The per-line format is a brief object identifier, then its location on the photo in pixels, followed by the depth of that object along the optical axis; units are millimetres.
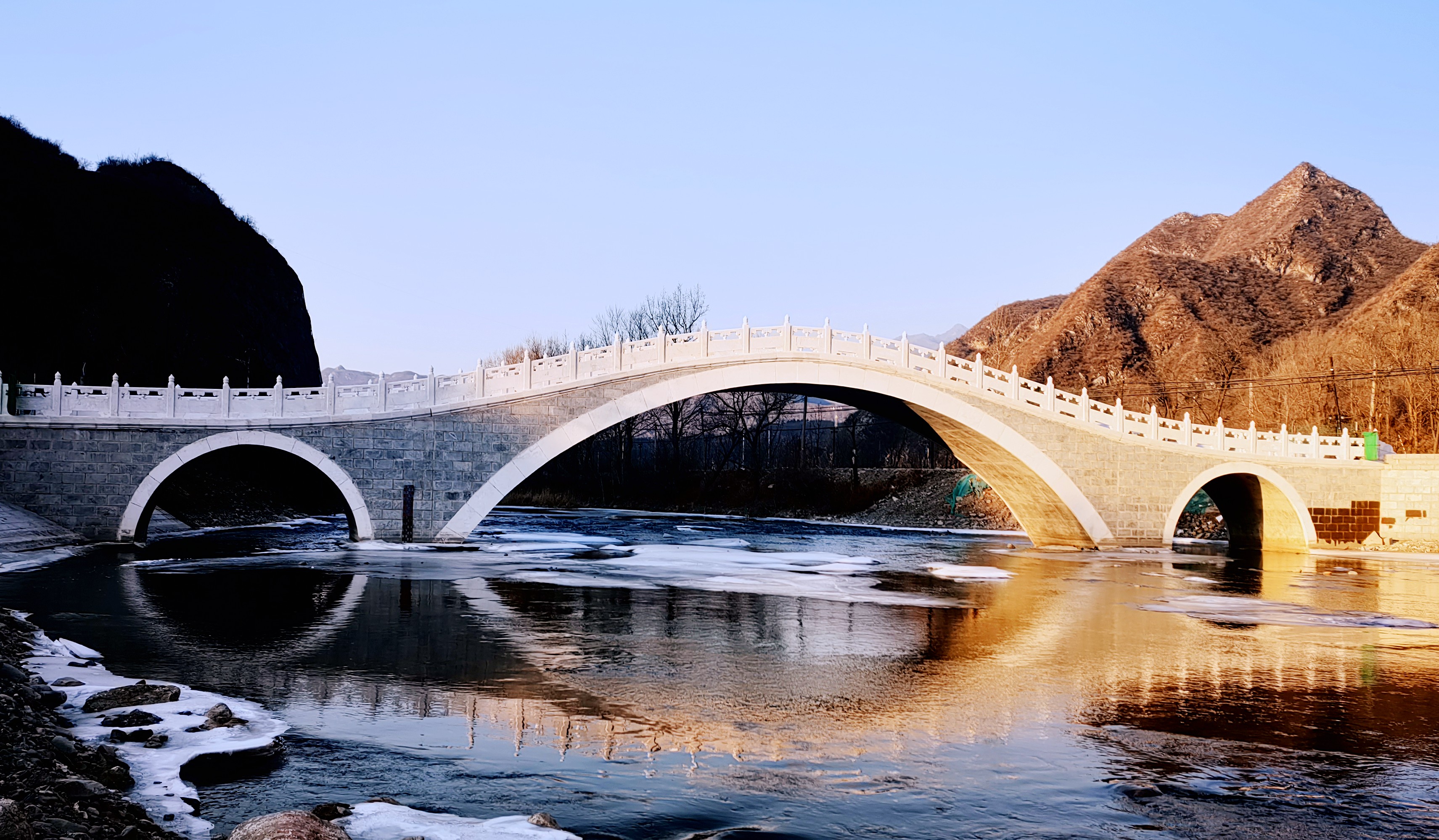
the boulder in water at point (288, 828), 5004
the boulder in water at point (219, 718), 7781
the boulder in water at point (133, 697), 8219
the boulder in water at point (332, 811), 5844
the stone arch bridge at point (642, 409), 25422
